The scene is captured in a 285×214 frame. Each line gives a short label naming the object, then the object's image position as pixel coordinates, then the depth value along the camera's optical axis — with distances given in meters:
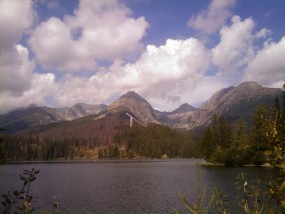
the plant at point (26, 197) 6.92
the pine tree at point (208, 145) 149.50
